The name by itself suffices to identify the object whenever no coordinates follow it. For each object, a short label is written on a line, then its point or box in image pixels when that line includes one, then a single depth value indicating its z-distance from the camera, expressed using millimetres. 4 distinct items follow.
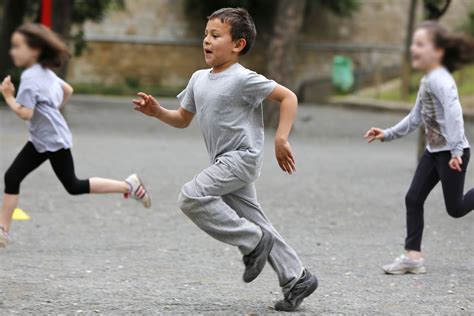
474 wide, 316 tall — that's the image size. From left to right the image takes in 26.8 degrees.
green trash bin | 36438
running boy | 5199
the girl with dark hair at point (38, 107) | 6688
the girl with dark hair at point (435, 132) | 5988
